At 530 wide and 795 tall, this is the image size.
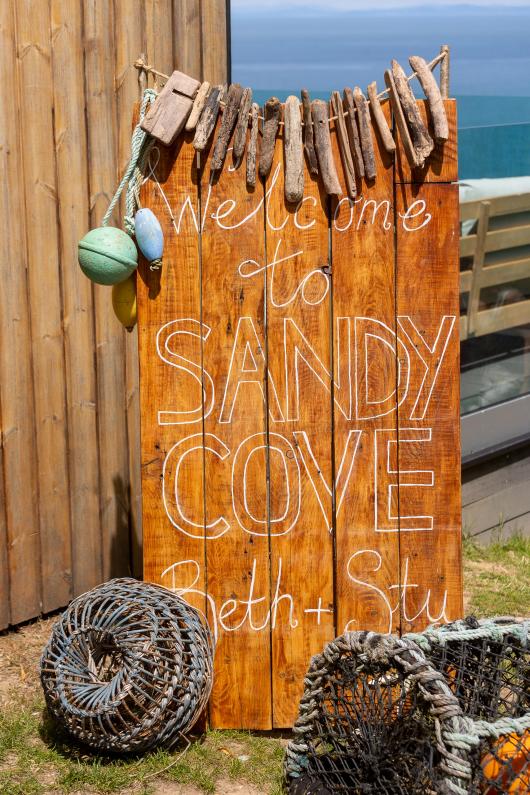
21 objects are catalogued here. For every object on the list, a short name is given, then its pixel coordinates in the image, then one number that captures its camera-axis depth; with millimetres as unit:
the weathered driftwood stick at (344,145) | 3305
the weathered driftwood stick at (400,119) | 3275
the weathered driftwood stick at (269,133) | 3309
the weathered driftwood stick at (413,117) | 3264
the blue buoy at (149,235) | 3283
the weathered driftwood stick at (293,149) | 3307
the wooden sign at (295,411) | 3373
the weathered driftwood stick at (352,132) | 3307
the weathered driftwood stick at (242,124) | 3299
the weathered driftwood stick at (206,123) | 3283
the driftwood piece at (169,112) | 3256
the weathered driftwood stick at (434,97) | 3252
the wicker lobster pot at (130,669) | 3195
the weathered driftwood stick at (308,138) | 3320
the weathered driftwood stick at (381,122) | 3279
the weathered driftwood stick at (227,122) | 3297
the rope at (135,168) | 3283
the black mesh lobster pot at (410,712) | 2746
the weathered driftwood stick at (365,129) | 3293
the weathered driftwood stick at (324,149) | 3301
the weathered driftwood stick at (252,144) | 3316
